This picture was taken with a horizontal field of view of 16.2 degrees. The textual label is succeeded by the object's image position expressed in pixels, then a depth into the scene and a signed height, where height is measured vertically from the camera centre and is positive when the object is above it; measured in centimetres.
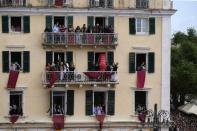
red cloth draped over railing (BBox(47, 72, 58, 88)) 5631 -188
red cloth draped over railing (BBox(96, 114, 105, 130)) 5762 -530
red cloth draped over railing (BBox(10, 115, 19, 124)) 5683 -519
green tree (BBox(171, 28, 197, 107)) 7675 -145
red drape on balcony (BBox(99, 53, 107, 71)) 5716 -62
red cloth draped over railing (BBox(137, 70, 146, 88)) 5781 -192
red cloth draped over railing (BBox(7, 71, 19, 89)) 5656 -197
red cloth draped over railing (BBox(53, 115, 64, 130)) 5719 -546
